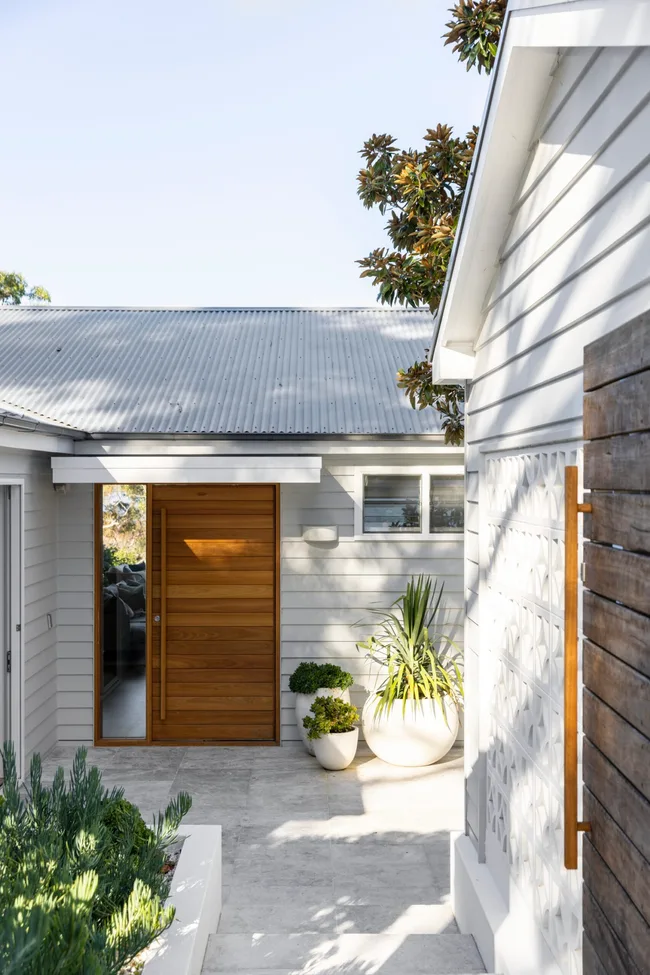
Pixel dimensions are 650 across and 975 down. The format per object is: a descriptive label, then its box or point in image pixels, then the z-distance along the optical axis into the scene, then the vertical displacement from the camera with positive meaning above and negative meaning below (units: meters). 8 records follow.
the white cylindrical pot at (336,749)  6.63 -2.08
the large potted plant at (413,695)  6.66 -1.67
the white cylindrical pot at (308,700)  6.93 -1.76
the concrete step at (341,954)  3.62 -2.09
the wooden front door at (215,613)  7.50 -1.12
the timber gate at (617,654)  1.79 -0.39
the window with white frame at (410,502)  7.34 -0.10
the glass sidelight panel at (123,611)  7.50 -1.10
